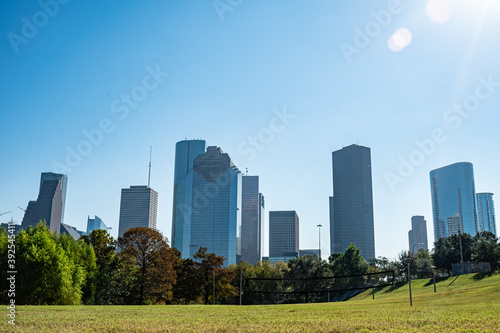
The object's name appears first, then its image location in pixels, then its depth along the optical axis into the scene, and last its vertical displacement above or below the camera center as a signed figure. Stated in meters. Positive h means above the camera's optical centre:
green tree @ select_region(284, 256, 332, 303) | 78.12 -2.51
